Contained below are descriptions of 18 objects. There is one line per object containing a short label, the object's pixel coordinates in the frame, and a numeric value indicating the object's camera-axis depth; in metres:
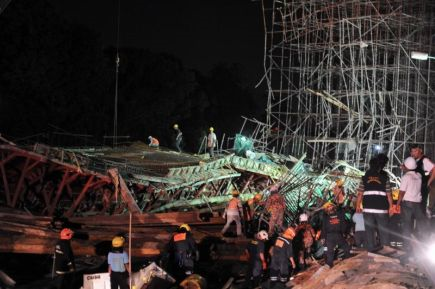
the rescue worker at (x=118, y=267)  10.33
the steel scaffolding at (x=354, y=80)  26.83
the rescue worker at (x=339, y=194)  16.05
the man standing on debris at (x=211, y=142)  27.72
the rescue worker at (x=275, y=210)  15.85
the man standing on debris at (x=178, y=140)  30.31
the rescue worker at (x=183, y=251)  11.57
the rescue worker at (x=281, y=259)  11.20
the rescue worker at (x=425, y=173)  9.32
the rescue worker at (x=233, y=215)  15.26
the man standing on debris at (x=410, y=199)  9.05
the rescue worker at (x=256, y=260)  11.76
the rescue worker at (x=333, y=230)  11.09
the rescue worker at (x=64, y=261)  11.70
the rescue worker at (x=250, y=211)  16.47
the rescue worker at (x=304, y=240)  13.46
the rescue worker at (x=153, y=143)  28.40
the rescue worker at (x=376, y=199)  9.21
